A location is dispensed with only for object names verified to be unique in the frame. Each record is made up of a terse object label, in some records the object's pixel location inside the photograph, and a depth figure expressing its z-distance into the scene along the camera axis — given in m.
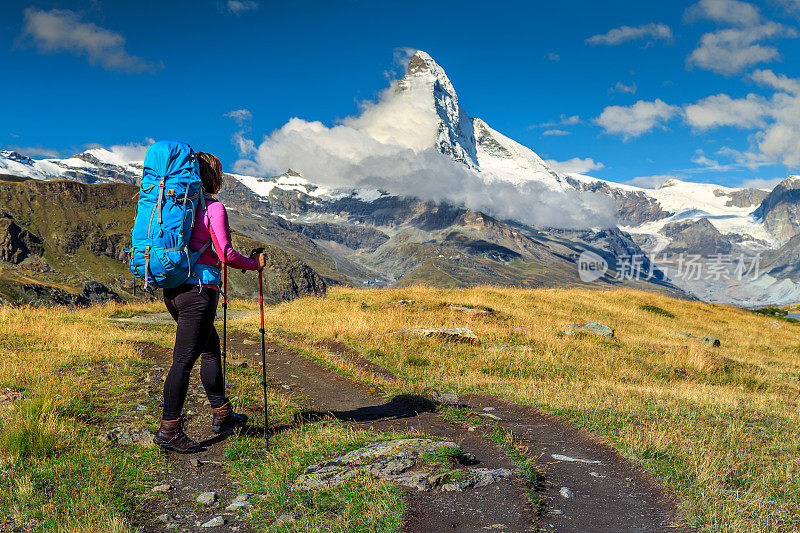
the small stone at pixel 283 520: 5.31
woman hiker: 7.21
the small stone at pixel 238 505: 5.80
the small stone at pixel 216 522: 5.41
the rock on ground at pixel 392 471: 6.05
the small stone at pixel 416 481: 5.93
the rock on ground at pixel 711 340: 25.45
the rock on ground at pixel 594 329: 22.07
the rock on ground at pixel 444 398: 11.23
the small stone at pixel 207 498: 5.93
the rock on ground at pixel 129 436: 7.39
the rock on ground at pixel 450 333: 18.00
